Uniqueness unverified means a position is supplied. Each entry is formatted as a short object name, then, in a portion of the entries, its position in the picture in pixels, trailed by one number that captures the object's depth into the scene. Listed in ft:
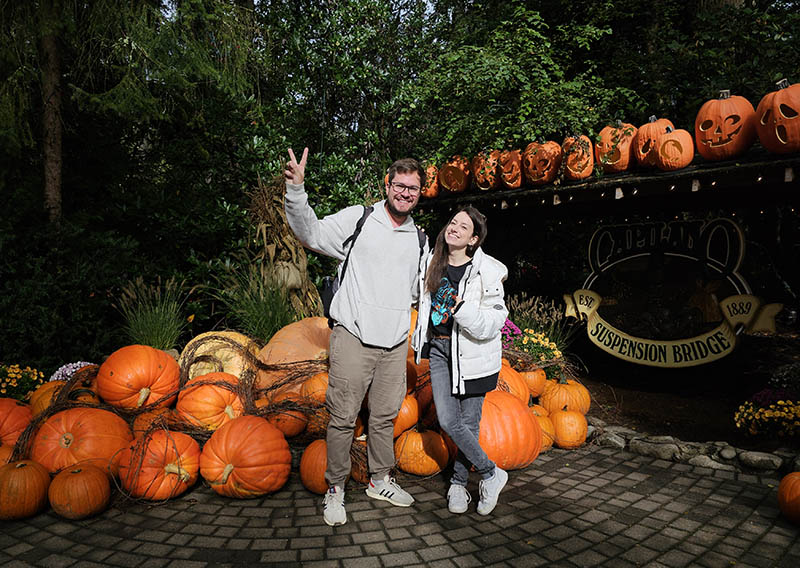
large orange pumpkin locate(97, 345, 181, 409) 11.52
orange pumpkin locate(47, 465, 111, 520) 8.82
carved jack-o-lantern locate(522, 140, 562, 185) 18.17
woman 8.89
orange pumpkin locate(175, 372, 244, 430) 11.46
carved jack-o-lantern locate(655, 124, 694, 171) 15.23
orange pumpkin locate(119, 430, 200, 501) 9.47
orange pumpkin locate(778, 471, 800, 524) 8.82
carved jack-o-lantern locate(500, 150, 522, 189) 19.38
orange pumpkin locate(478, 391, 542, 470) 10.77
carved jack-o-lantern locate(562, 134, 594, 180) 17.39
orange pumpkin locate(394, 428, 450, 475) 11.00
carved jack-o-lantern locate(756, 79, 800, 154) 12.64
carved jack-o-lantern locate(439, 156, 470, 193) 21.56
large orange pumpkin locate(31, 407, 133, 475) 9.91
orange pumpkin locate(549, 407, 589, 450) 13.05
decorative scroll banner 15.60
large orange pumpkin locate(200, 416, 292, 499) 9.73
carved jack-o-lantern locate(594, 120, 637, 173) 16.93
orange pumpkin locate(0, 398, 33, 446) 10.91
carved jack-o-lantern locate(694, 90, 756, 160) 14.19
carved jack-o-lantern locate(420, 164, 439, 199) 22.71
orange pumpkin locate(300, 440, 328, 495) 10.03
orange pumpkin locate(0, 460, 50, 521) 8.73
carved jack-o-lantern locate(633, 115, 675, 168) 15.84
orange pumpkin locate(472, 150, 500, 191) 20.11
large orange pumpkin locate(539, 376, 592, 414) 14.18
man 8.70
